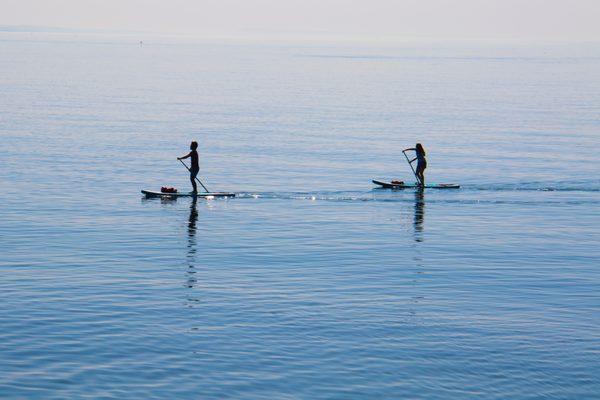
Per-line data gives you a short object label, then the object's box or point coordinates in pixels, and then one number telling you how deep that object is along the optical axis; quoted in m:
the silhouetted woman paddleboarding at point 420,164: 51.35
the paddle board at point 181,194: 49.72
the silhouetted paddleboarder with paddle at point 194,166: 48.35
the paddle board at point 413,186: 53.06
